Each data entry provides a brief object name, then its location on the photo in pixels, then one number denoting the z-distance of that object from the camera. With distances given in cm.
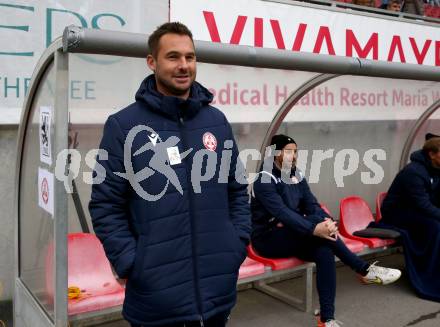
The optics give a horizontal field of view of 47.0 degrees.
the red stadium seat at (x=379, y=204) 522
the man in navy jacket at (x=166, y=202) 178
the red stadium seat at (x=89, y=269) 315
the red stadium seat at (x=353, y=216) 488
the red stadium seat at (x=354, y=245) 424
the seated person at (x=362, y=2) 626
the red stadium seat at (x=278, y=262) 370
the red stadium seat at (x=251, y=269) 356
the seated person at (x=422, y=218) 430
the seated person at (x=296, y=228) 359
